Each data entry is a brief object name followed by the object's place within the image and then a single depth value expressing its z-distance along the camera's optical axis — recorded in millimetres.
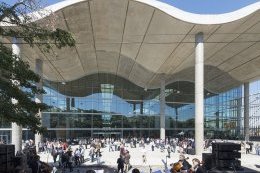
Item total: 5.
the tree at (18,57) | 4536
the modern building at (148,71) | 18818
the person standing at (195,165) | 7028
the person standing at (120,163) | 11356
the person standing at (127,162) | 12190
